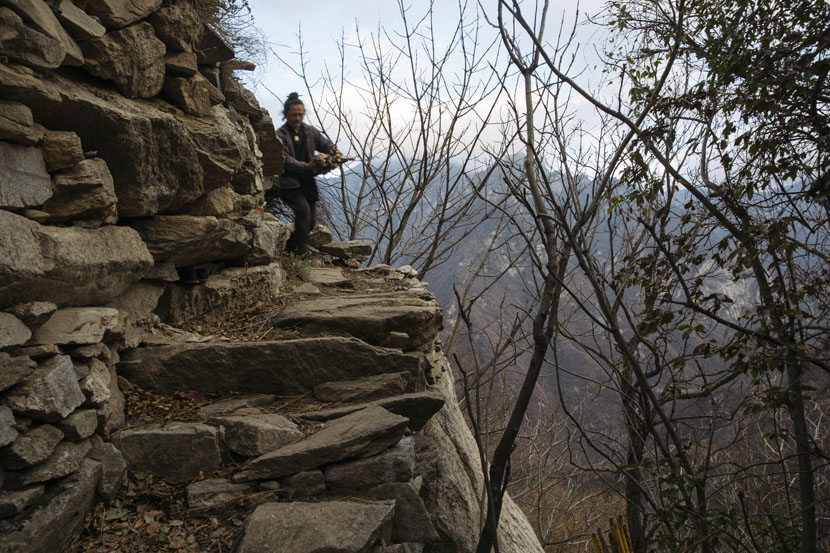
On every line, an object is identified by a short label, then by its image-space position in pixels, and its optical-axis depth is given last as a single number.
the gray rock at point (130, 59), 3.10
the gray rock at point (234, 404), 3.00
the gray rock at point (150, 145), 2.96
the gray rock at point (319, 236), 6.99
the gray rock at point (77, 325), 2.54
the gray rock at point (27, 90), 2.43
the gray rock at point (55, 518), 2.01
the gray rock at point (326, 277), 5.61
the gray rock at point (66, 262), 2.35
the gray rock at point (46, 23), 2.48
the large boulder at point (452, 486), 3.06
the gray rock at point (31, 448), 2.14
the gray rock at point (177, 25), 3.65
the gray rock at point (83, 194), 2.77
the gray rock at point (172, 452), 2.61
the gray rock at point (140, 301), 3.32
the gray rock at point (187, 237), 3.59
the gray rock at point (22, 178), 2.42
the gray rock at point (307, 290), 5.07
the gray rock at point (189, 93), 3.82
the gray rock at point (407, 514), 2.54
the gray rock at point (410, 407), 3.08
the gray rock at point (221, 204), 4.00
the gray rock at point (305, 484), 2.51
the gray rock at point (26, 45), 2.42
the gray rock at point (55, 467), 2.17
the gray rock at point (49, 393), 2.22
